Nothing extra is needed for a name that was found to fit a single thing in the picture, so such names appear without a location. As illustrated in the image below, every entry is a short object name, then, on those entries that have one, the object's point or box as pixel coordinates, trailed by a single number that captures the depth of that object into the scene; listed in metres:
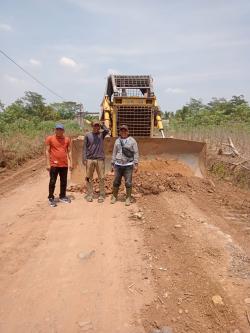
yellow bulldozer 10.21
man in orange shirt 8.16
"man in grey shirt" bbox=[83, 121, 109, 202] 8.45
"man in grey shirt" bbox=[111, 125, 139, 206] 8.23
